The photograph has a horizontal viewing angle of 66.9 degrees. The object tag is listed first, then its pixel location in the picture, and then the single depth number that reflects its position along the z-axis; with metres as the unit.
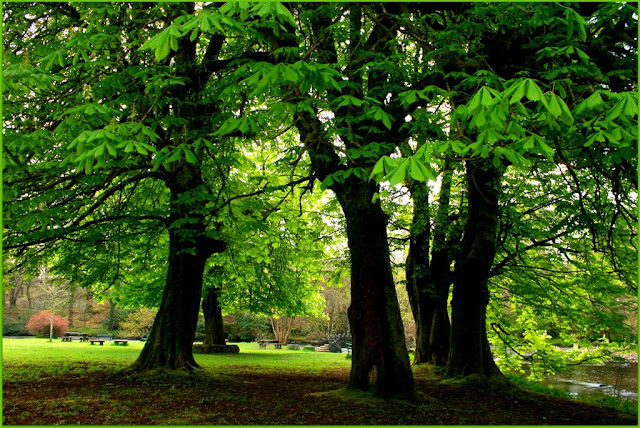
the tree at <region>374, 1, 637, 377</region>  3.74
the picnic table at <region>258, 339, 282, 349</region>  30.05
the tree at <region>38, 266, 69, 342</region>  34.33
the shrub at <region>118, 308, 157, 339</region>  33.88
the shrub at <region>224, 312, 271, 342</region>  36.00
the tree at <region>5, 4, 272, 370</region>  5.76
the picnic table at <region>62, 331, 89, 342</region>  29.89
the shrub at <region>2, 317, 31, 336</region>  35.69
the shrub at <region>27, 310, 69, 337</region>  35.53
